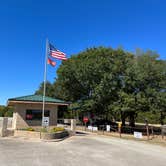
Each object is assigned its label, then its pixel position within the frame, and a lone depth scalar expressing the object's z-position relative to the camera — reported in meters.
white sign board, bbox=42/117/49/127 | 14.92
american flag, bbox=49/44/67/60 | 15.39
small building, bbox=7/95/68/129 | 17.95
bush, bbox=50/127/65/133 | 14.78
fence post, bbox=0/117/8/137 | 14.93
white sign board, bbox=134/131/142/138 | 15.89
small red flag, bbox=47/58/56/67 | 15.65
